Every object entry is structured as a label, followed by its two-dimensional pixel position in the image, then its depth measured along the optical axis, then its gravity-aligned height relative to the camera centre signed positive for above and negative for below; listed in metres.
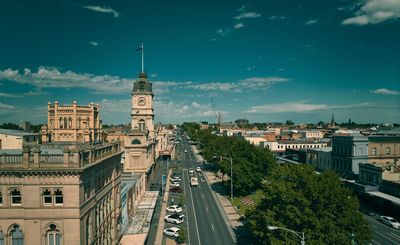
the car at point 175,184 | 91.76 -17.37
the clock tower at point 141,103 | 98.25 +6.16
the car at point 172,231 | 52.66 -17.67
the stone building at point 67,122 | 65.81 +0.24
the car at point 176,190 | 84.25 -17.34
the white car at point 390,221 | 54.88 -16.94
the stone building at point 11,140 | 42.56 -2.23
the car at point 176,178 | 98.40 -16.86
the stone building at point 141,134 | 85.75 -2.88
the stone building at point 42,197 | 28.17 -6.50
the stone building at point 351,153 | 85.12 -8.02
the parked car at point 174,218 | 58.94 -17.47
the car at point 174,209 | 65.62 -17.40
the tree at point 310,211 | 36.66 -10.43
